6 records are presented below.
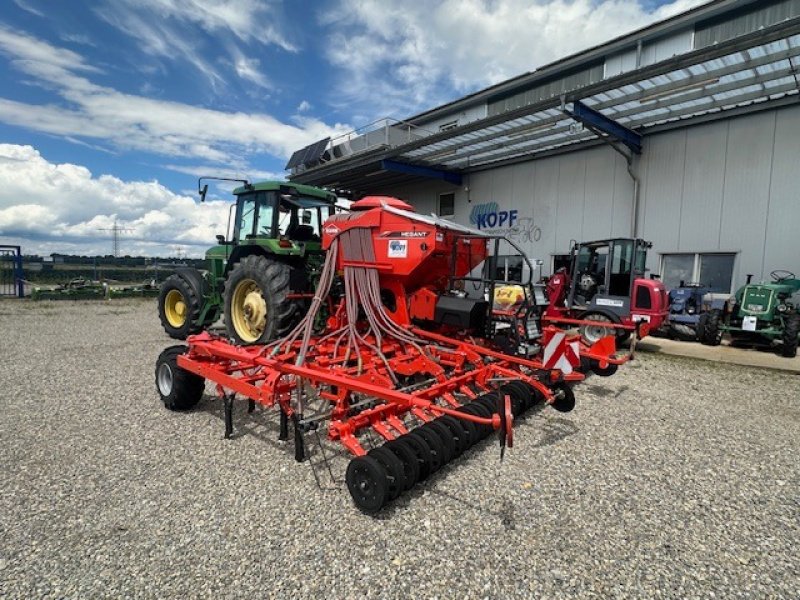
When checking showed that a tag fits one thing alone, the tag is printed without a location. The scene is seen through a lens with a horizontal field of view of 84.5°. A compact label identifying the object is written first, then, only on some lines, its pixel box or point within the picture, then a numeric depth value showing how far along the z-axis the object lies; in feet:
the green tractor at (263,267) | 19.08
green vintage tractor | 25.00
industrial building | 26.86
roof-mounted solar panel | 51.47
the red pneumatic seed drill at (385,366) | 9.27
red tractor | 26.27
